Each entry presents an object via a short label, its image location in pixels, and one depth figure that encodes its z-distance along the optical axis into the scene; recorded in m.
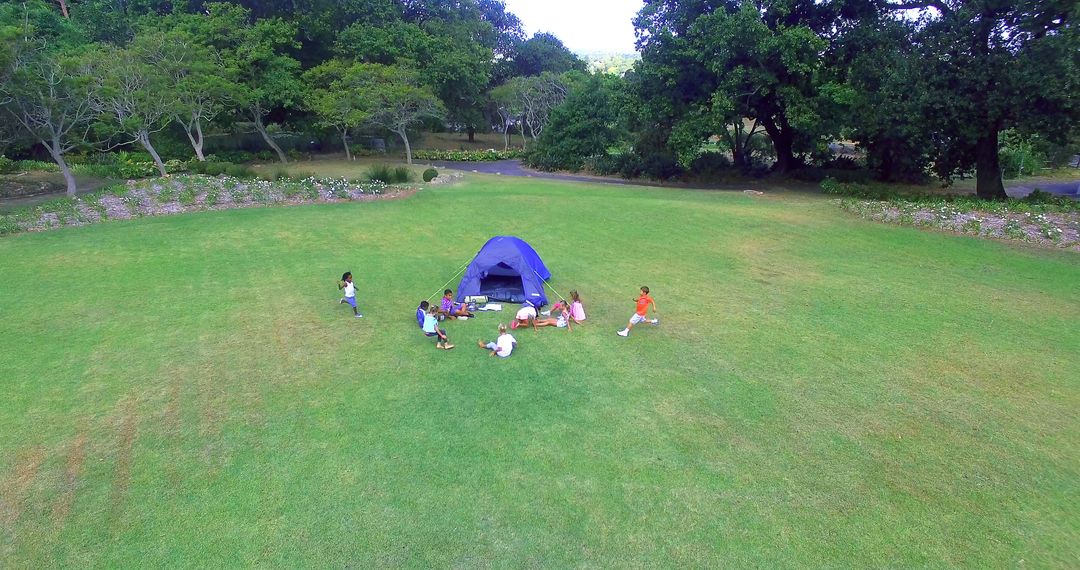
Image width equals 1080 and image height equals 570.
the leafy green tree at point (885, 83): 21.98
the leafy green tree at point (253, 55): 32.94
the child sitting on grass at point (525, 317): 11.30
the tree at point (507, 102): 44.34
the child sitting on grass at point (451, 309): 11.63
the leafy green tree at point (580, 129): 37.69
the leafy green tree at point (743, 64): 23.64
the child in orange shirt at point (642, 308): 10.97
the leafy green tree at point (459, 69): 39.94
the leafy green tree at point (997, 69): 18.58
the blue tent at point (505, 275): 12.59
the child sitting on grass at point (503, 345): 10.12
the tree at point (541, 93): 43.94
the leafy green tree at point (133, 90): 24.45
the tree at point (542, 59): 57.59
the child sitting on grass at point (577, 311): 11.59
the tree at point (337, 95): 33.38
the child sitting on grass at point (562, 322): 11.44
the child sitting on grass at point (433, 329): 10.48
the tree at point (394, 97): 32.56
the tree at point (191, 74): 28.28
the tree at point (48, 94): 20.70
